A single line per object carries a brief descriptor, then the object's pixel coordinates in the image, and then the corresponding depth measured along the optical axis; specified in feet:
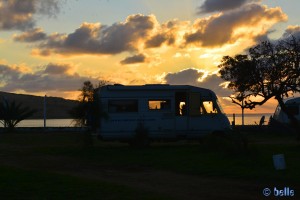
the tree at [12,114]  139.13
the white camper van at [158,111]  81.20
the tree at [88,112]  80.18
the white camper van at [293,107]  125.70
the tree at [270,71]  79.82
